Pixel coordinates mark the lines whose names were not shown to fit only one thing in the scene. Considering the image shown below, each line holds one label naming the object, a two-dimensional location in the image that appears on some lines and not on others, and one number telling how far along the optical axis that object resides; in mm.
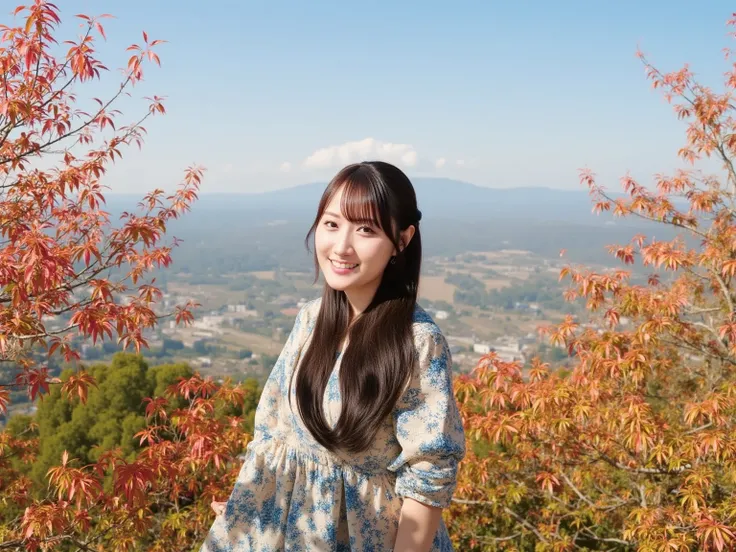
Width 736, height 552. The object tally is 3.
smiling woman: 1413
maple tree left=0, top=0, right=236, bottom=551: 2434
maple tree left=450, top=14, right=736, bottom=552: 3197
